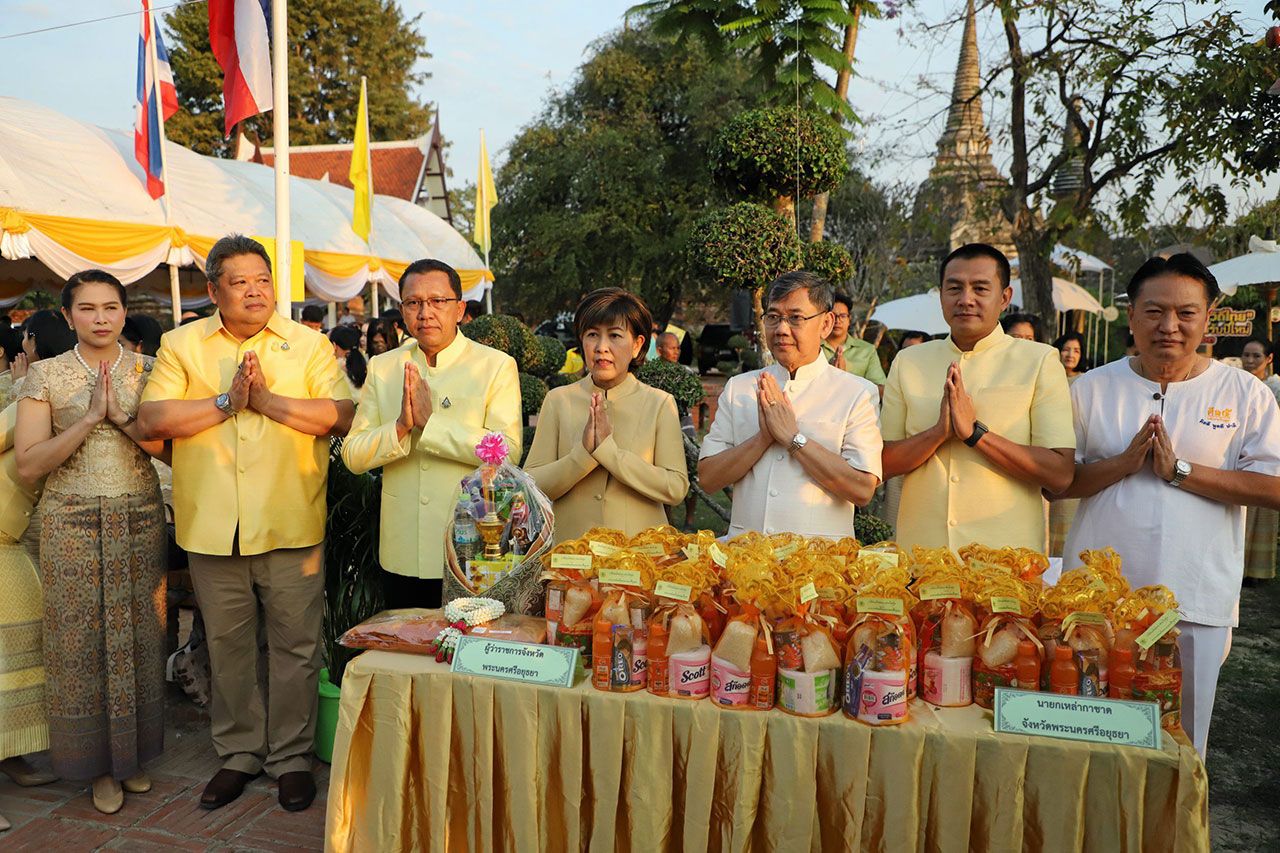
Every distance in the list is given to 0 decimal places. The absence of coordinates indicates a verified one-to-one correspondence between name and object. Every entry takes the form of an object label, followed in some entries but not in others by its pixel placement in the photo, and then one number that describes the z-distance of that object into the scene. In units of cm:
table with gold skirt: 198
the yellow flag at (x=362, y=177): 1166
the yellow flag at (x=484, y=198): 1653
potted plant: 389
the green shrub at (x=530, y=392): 728
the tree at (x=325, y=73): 2795
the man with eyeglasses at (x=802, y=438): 291
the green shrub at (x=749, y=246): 548
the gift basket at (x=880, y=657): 206
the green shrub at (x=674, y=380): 566
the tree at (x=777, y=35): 623
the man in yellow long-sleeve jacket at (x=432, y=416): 321
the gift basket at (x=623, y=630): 227
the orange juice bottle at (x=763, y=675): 216
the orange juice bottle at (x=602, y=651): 227
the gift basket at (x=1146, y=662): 203
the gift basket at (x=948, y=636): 213
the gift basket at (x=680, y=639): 222
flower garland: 248
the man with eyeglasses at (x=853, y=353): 722
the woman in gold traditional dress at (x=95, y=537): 321
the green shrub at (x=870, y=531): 509
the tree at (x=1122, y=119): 764
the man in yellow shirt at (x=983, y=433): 286
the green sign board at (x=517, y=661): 234
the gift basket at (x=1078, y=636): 205
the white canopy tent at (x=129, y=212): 884
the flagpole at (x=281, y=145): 603
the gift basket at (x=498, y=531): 271
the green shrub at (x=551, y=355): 868
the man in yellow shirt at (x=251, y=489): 322
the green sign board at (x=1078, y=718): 198
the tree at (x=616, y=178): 2541
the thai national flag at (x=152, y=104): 955
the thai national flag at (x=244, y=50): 629
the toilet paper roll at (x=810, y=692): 212
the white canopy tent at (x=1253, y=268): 884
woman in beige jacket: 309
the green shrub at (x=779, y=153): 567
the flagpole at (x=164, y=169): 936
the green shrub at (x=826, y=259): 621
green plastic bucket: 367
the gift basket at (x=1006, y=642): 207
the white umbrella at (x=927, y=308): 1595
